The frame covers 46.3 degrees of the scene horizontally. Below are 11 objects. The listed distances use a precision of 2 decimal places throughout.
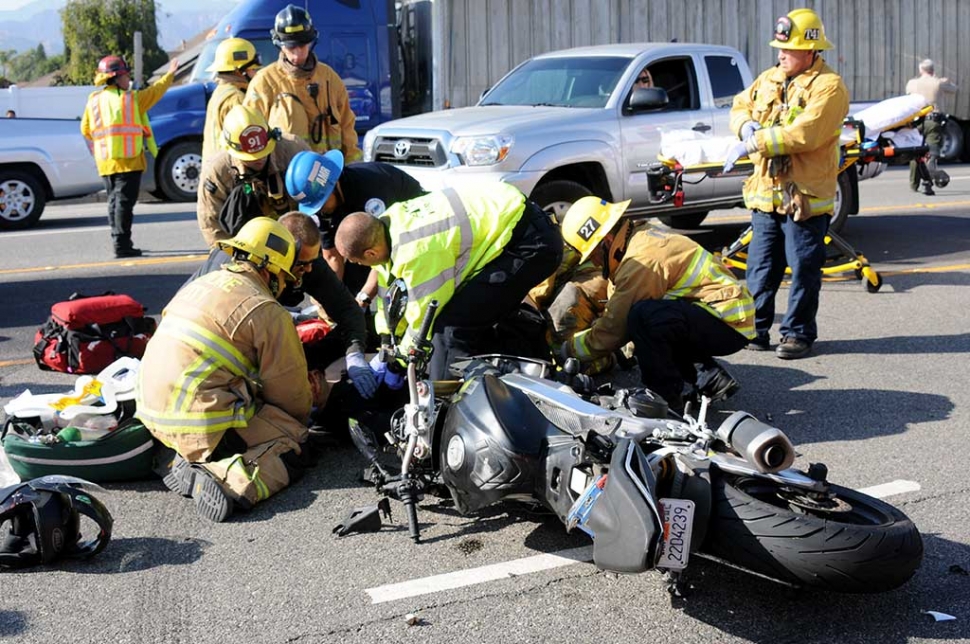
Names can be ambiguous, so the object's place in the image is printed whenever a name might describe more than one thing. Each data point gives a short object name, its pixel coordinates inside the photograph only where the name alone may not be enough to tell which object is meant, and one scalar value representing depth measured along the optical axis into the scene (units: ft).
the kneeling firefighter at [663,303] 19.70
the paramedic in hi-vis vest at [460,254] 16.96
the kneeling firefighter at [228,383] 16.24
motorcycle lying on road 11.94
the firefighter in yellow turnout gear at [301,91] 27.09
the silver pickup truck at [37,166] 45.83
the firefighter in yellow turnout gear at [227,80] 27.07
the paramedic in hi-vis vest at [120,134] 37.78
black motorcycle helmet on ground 14.02
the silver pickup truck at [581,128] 31.60
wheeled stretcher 29.55
